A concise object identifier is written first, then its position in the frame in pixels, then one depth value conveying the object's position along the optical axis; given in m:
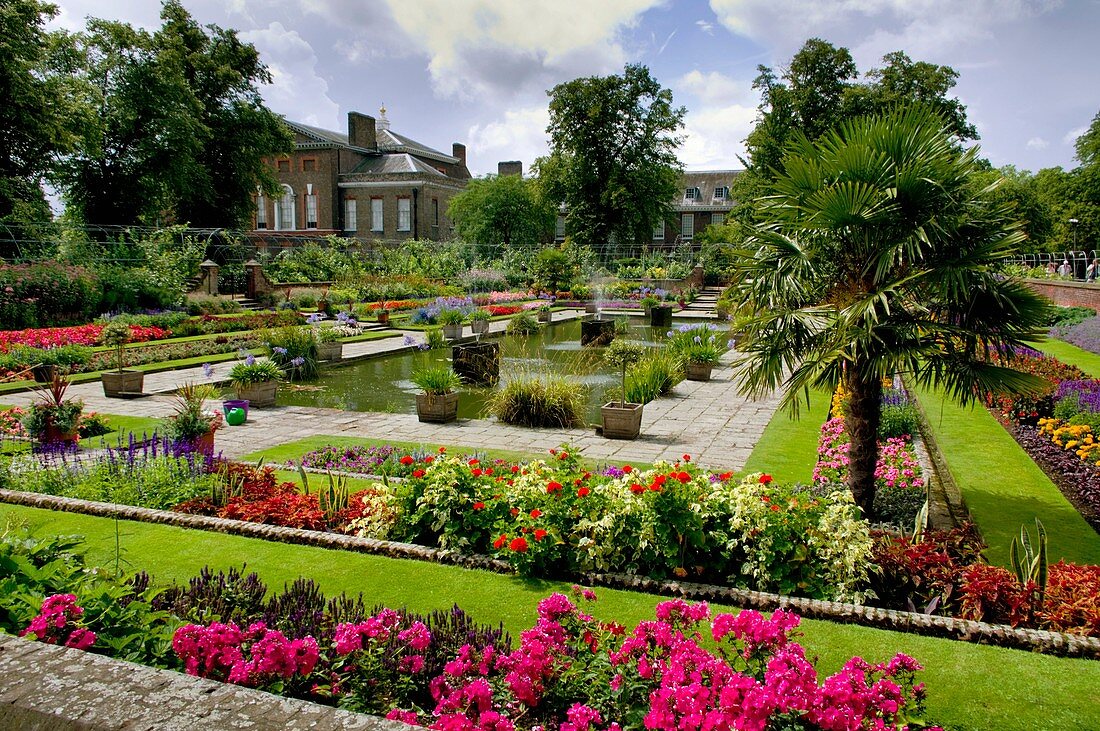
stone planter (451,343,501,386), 13.16
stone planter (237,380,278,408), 11.01
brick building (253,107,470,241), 51.84
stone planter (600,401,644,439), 9.13
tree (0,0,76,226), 24.75
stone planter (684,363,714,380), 14.05
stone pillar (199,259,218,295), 28.00
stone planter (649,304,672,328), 25.81
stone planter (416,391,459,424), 10.09
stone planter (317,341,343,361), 15.52
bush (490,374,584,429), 10.08
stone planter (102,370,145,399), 11.55
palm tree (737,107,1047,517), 5.29
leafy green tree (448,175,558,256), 52.31
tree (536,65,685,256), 47.25
